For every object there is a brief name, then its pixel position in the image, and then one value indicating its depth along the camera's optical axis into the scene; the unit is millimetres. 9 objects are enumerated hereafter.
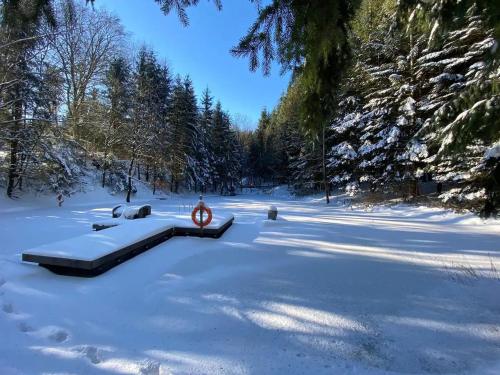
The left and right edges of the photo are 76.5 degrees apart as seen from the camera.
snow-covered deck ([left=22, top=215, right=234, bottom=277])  4401
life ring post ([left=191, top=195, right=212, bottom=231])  7129
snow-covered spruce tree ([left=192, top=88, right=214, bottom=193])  34094
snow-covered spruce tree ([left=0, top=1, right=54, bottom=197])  11383
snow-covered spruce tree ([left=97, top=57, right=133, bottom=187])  21672
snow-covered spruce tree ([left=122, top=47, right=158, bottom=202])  21734
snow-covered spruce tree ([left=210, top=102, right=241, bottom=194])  39375
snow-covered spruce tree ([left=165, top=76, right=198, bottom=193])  27891
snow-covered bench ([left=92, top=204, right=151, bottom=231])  7535
